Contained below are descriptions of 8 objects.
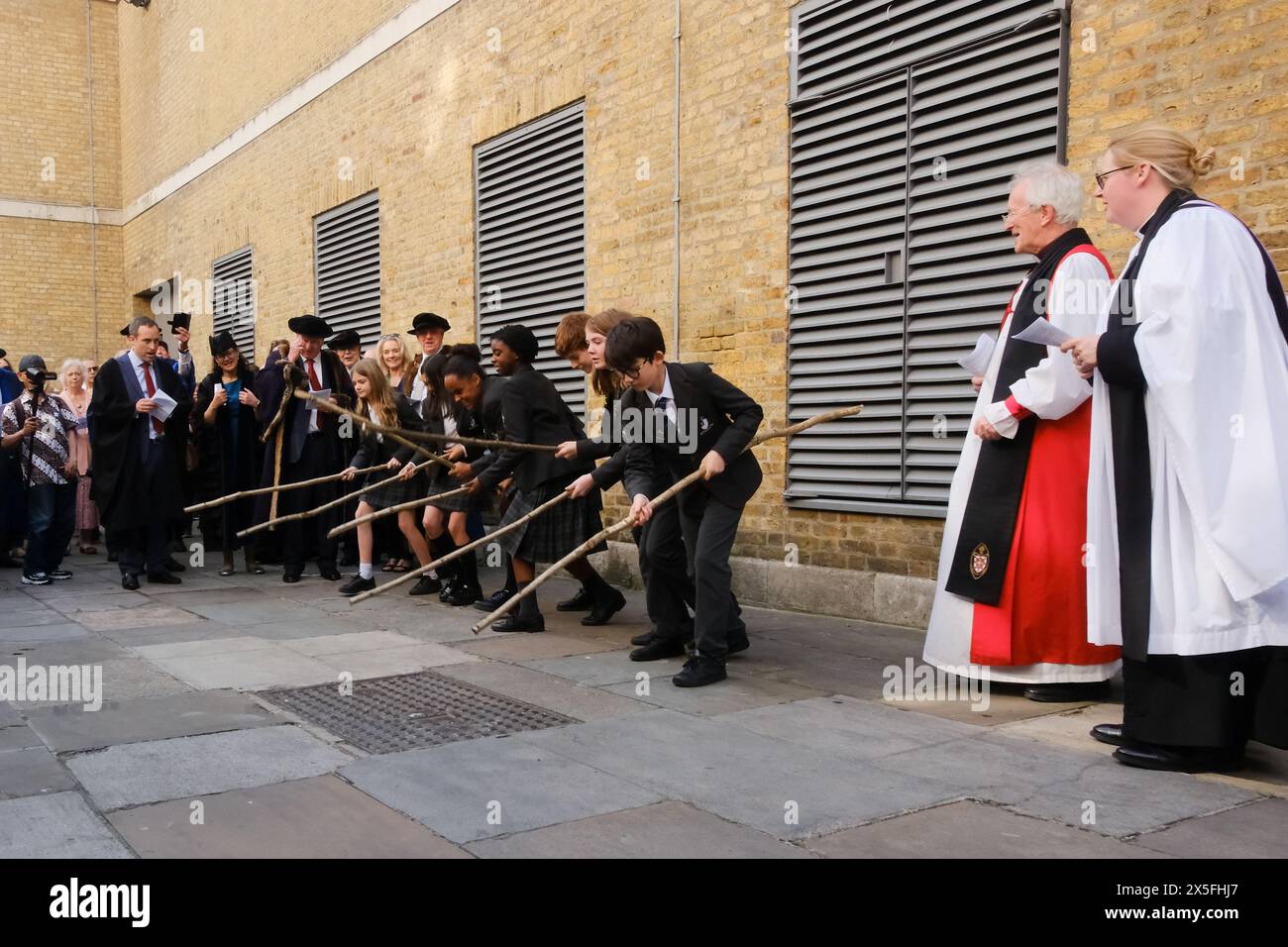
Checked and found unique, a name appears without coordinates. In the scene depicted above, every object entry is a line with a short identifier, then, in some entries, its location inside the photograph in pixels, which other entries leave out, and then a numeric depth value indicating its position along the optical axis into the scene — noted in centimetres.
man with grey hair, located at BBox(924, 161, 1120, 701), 499
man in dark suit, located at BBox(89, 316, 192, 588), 932
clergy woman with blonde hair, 390
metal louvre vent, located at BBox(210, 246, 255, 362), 1759
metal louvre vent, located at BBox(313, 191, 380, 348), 1387
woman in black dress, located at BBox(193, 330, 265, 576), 1043
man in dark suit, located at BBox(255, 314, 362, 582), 974
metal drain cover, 466
